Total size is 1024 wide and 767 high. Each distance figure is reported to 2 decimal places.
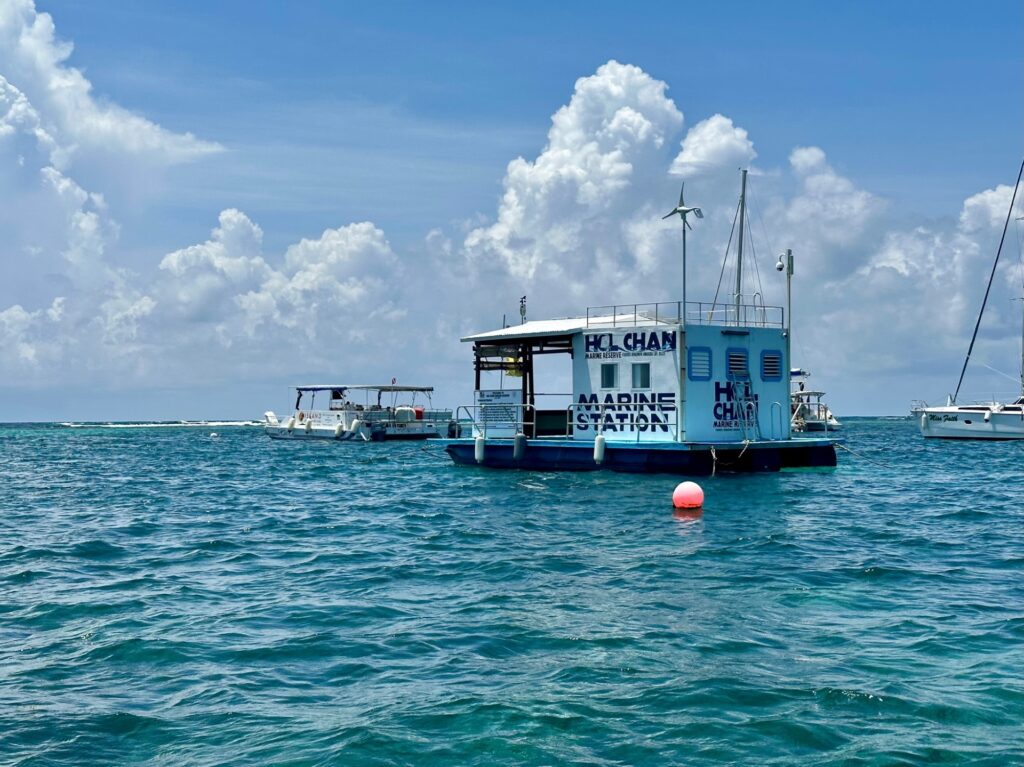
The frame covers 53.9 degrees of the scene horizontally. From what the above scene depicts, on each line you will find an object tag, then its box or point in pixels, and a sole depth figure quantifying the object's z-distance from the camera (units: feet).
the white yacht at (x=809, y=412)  250.55
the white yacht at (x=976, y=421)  210.18
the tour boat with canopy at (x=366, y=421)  216.74
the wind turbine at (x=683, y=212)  104.88
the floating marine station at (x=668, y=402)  97.91
